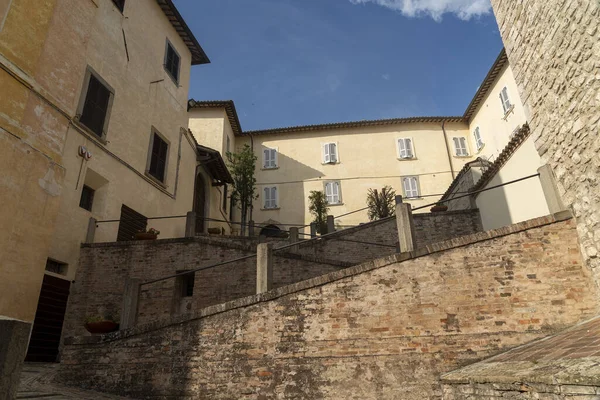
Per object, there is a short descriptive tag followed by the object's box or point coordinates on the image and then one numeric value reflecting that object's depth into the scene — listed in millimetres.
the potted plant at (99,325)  8898
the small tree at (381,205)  20234
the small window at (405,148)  26064
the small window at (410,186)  25312
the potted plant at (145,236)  11719
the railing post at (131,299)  7449
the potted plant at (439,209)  16109
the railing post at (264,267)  7047
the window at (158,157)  14795
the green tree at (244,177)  22266
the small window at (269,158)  26938
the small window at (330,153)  26359
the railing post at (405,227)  6941
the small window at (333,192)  25567
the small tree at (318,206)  22734
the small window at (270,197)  26017
